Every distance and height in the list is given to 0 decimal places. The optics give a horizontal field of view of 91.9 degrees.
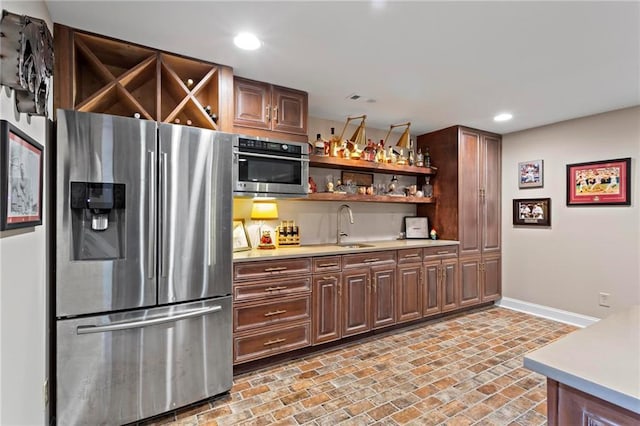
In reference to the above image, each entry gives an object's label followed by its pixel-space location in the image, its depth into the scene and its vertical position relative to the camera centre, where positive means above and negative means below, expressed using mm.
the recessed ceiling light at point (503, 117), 3592 +1153
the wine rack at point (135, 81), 1953 +983
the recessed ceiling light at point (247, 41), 2047 +1168
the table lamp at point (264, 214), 3150 -9
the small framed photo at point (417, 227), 4367 -194
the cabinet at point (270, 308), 2482 -800
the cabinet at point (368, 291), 3080 -810
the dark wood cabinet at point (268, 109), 2645 +934
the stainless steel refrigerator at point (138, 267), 1787 -341
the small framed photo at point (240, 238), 2947 -238
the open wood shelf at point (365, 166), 3356 +568
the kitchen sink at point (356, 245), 3567 -379
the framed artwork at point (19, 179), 1129 +143
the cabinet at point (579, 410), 784 -529
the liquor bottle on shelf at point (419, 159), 4286 +755
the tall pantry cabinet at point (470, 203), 4082 +140
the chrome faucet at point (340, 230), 3753 -193
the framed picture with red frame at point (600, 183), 3355 +350
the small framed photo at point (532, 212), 3998 +20
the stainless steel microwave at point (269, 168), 2500 +391
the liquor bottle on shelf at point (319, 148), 3371 +713
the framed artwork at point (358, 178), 3933 +457
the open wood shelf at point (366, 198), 3408 +184
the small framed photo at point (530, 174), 4054 +530
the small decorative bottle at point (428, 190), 4402 +332
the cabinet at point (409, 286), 3479 -835
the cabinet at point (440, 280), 3730 -832
